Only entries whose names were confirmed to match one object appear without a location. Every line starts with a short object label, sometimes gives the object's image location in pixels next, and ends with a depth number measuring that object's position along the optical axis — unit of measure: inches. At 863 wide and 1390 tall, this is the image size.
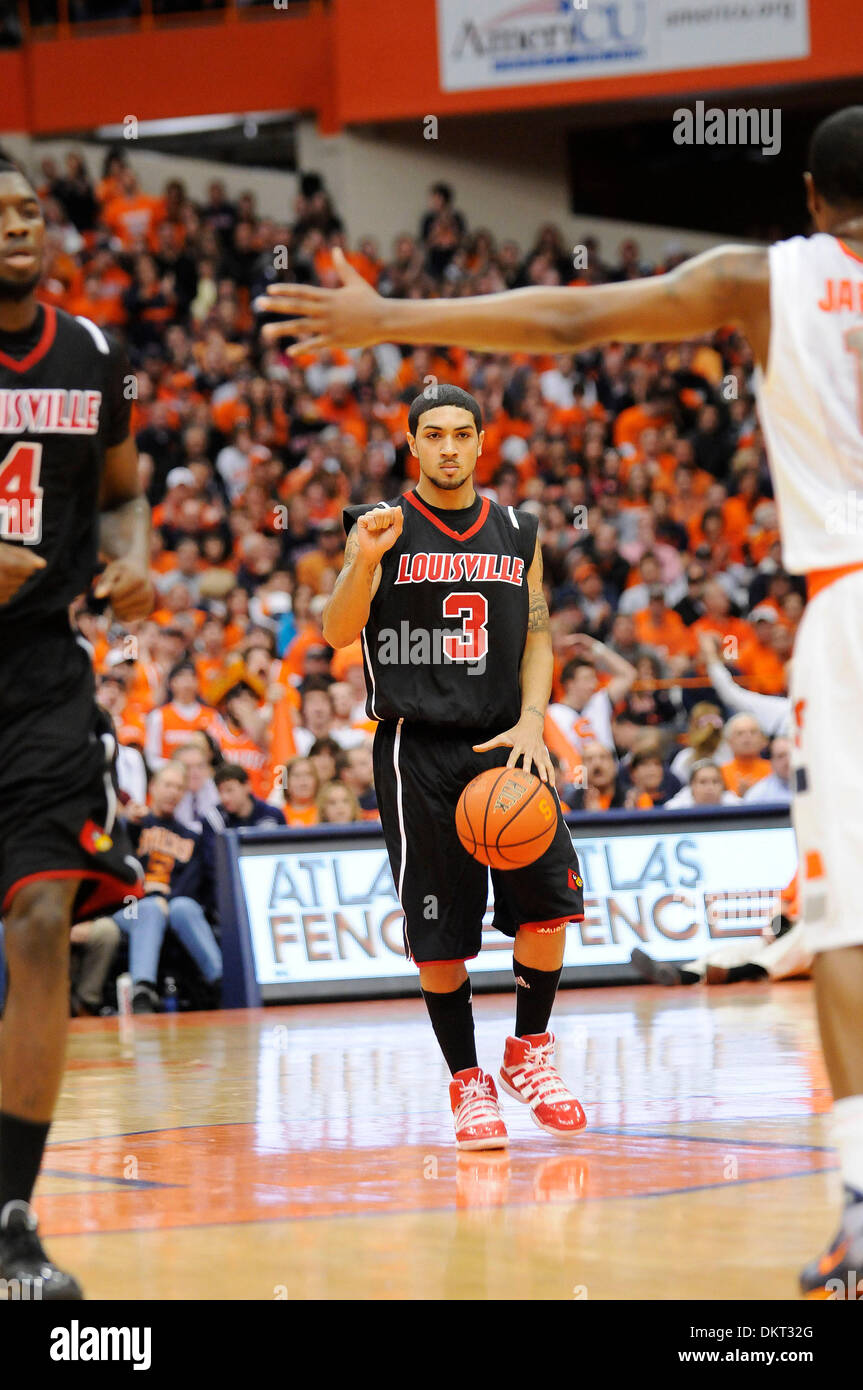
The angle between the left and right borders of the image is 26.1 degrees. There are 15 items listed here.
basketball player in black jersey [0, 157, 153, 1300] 155.8
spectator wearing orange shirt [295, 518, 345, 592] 643.5
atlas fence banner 454.0
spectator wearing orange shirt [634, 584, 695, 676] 612.7
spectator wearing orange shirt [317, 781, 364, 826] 471.2
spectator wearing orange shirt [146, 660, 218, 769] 534.6
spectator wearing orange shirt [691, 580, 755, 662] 613.6
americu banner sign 820.0
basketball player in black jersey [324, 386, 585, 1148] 229.1
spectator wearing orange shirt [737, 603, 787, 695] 597.6
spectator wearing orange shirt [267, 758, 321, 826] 485.4
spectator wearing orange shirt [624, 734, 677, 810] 493.7
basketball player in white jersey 140.7
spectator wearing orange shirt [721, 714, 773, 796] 507.7
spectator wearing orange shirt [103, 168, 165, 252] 891.4
